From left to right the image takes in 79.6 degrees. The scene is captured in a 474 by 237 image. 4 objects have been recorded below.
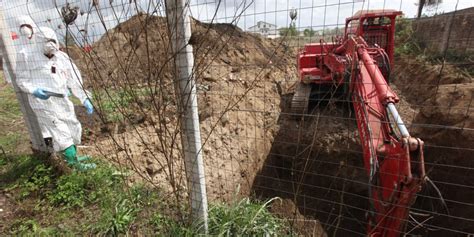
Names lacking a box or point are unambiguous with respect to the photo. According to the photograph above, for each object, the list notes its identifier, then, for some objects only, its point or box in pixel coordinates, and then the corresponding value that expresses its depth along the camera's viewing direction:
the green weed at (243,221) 2.39
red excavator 2.35
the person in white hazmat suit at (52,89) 3.56
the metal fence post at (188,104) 1.88
